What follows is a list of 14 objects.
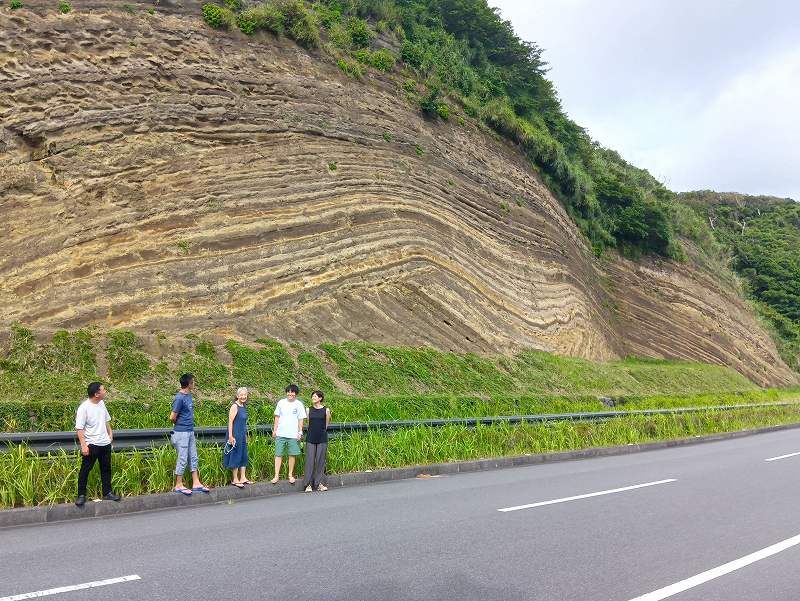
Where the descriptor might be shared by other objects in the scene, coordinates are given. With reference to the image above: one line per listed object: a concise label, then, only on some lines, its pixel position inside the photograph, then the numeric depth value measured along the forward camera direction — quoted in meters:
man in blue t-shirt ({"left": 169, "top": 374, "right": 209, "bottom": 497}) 8.69
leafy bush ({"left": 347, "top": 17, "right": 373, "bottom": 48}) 24.73
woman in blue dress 9.21
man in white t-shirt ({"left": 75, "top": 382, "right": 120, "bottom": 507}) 7.77
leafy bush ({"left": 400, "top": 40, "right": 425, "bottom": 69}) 26.38
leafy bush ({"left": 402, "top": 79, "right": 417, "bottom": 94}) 25.19
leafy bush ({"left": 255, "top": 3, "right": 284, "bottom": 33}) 20.73
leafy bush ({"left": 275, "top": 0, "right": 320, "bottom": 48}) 21.62
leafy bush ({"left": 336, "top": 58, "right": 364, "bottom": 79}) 22.75
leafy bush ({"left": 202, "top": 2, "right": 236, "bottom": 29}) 19.94
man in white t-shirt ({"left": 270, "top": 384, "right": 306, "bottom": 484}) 9.83
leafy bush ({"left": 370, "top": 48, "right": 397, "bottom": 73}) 24.47
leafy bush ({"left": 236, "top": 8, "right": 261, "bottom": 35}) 20.44
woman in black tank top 9.75
